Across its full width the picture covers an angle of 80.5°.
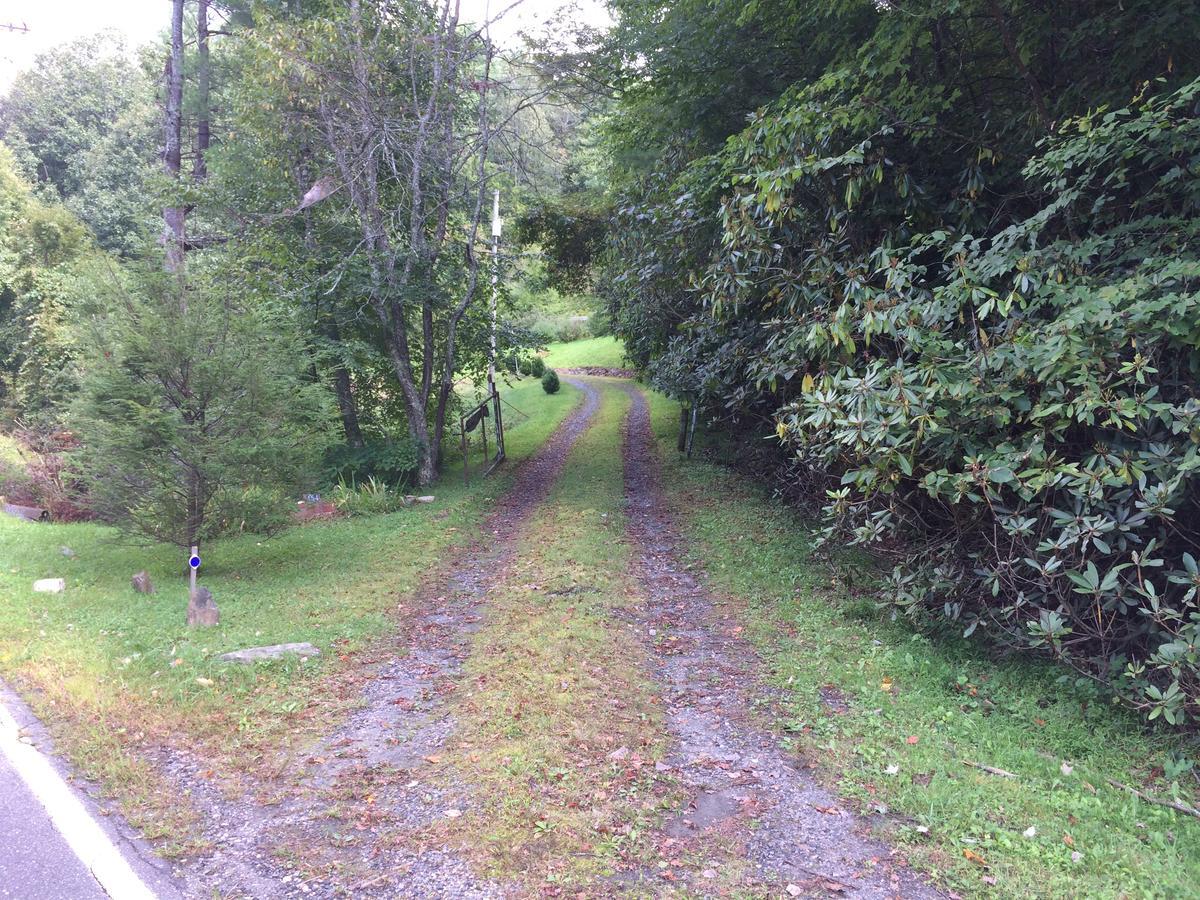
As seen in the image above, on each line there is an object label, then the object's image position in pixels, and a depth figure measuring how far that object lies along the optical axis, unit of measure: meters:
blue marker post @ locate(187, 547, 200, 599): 6.66
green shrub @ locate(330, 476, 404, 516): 12.06
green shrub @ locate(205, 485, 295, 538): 8.30
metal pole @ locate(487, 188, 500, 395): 14.42
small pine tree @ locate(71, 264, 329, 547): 7.67
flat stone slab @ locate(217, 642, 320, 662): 5.83
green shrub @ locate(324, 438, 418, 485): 13.71
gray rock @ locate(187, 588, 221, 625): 6.69
